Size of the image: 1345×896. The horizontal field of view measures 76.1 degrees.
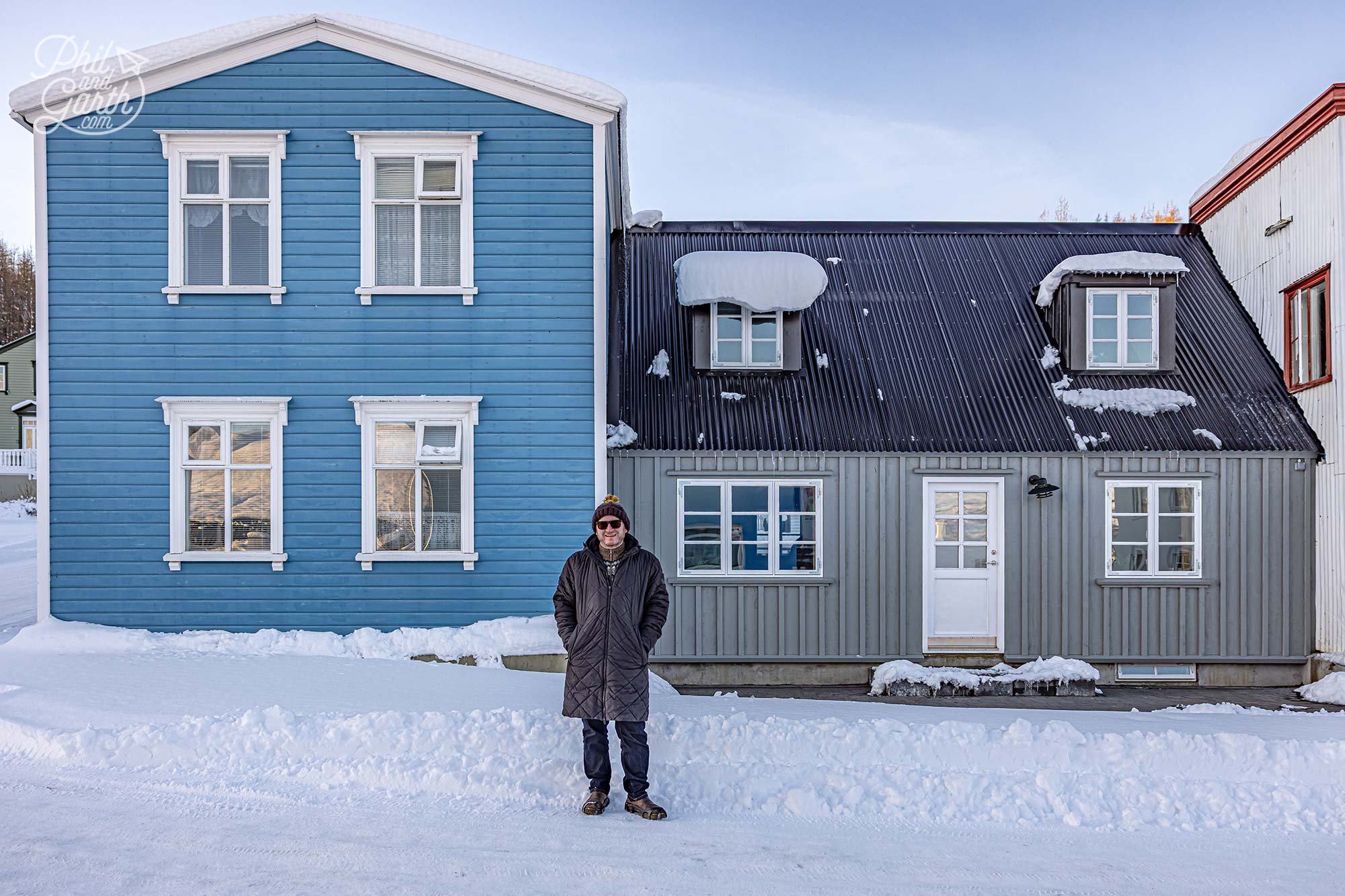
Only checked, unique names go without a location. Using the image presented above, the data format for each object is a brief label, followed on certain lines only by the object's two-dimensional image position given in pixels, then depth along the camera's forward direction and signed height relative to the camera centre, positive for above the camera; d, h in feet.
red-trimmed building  32.83 +8.45
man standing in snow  16.22 -3.41
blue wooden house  30.32 +4.61
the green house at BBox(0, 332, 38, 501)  124.77 +10.06
